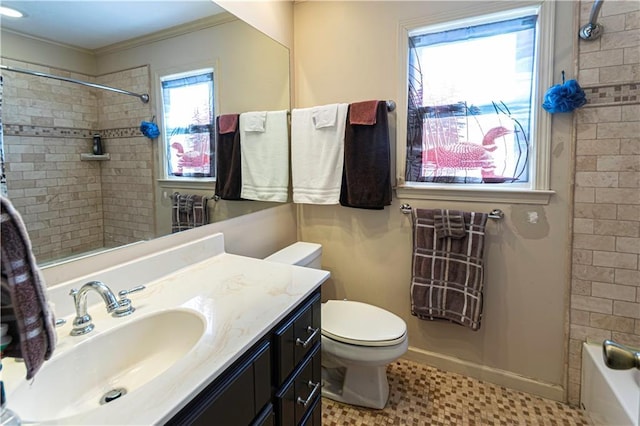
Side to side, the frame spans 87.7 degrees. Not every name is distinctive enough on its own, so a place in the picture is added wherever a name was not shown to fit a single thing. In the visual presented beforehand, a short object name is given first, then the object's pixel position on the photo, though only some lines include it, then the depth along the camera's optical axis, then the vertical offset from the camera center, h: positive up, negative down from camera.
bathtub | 1.30 -0.86
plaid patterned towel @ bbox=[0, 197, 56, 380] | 0.46 -0.15
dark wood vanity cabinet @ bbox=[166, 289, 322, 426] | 0.75 -0.53
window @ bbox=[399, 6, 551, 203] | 1.66 +0.44
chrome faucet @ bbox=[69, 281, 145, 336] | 0.91 -0.33
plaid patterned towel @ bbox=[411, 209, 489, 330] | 1.76 -0.46
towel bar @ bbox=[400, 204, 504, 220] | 1.74 -0.14
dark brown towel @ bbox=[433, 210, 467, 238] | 1.76 -0.20
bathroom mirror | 0.91 +0.22
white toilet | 1.56 -0.75
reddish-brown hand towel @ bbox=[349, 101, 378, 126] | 1.84 +0.42
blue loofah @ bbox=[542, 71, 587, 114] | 1.49 +0.40
